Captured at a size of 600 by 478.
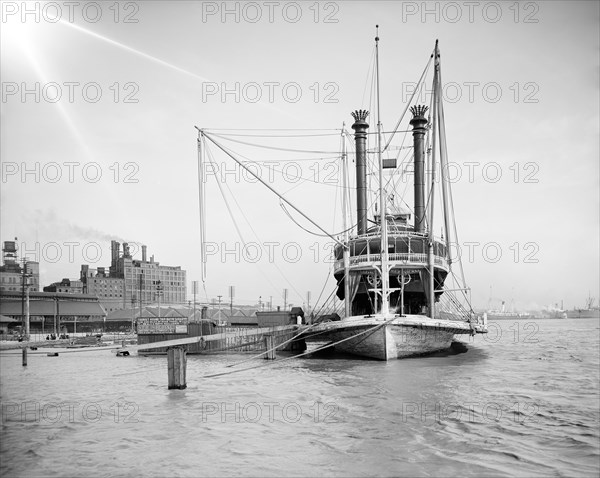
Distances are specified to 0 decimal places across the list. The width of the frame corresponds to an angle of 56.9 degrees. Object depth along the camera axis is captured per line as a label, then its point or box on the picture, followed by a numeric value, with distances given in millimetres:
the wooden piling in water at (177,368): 22792
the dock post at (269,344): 38938
